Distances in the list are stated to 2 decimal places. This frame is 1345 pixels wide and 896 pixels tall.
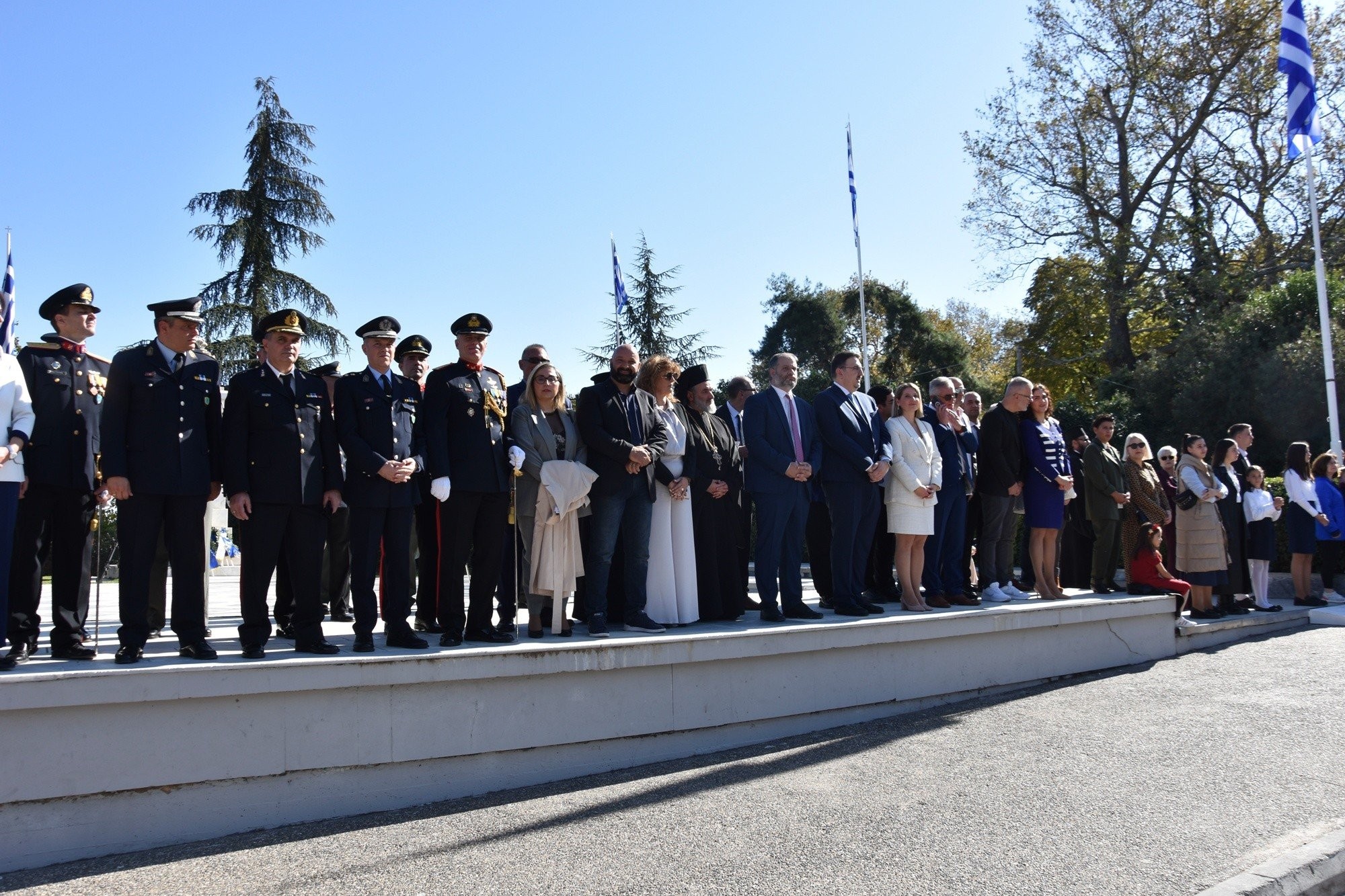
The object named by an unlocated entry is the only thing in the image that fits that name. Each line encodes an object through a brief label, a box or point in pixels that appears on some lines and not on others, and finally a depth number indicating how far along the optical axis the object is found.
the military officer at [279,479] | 6.00
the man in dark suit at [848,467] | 8.50
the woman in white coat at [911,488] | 8.84
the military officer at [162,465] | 5.69
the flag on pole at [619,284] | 27.83
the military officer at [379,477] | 6.35
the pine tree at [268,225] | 29.80
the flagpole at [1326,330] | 16.94
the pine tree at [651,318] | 37.03
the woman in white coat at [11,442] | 5.57
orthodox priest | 8.41
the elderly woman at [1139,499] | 10.90
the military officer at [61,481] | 5.87
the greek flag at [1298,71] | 16.33
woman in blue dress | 9.95
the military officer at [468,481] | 6.69
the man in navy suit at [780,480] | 8.20
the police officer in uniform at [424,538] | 7.05
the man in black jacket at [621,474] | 7.31
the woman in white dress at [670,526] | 7.94
